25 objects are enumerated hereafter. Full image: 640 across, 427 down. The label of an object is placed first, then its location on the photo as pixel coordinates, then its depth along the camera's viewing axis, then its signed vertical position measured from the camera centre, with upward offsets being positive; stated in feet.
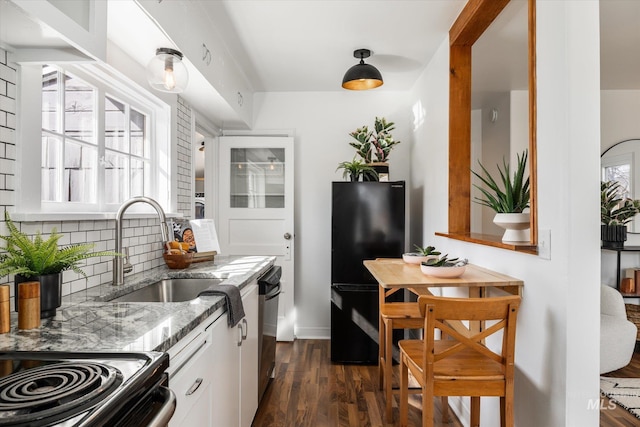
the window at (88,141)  4.50 +1.20
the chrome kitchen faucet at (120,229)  5.74 -0.22
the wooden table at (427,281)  5.75 -1.05
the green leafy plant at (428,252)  7.77 -0.76
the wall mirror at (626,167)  12.52 +1.64
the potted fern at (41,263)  3.72 -0.49
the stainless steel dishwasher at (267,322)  7.61 -2.32
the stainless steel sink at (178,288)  6.82 -1.35
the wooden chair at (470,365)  5.03 -1.98
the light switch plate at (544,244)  4.96 -0.38
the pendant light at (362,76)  9.48 +3.49
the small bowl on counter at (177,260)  7.50 -0.90
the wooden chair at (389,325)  7.72 -2.42
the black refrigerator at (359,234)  10.80 -0.55
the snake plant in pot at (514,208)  5.73 +0.11
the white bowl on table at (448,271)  6.15 -0.92
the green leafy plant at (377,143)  11.45 +2.20
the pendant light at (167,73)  6.01 +2.29
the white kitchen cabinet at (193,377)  3.77 -1.79
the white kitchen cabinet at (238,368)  5.14 -2.40
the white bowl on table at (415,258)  7.74 -0.89
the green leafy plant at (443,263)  6.45 -0.83
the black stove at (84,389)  2.15 -1.12
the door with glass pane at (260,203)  12.63 +0.40
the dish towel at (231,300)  5.36 -1.23
